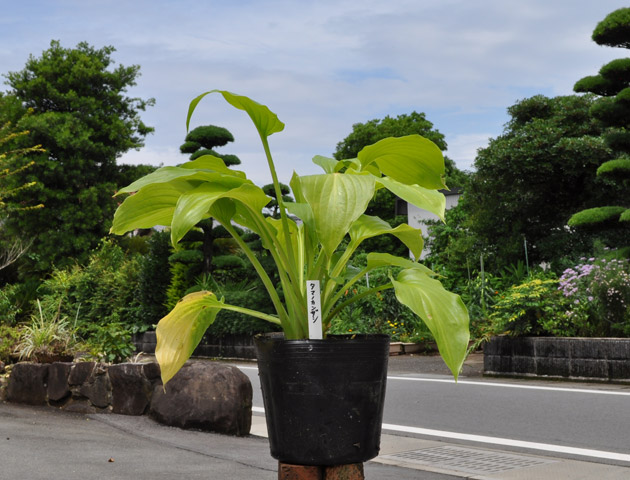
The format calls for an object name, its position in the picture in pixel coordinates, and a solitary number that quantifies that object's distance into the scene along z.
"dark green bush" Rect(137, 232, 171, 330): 17.94
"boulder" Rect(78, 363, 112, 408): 7.24
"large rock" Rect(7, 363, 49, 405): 7.67
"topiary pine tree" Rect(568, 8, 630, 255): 13.88
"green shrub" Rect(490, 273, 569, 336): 10.43
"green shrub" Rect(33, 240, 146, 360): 18.55
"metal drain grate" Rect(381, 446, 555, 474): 5.15
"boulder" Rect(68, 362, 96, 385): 7.36
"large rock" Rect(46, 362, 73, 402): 7.49
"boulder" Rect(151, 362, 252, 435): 6.32
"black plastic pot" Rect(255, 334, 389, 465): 2.66
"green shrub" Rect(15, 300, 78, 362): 7.97
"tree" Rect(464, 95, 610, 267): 16.56
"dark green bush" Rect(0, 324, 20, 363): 8.38
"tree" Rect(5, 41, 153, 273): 27.83
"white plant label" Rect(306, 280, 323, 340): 2.73
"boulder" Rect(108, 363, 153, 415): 6.96
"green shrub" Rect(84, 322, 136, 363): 7.68
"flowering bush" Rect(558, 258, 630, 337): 10.15
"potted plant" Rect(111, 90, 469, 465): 2.50
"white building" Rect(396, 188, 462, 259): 27.78
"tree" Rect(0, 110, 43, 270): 25.34
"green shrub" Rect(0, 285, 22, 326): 11.11
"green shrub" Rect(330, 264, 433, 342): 14.93
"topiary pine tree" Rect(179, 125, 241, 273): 17.81
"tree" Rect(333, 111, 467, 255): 38.97
